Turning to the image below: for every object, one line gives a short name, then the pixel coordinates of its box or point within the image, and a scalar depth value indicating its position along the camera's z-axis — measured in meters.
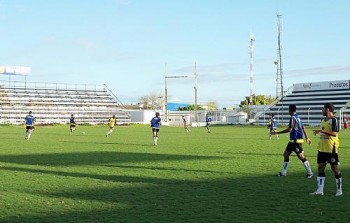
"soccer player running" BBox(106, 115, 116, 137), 40.19
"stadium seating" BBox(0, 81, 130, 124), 78.12
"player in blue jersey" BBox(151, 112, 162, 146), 28.90
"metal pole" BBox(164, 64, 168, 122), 95.26
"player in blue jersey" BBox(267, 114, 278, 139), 34.49
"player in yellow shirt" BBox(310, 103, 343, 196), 10.37
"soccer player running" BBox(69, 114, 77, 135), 43.37
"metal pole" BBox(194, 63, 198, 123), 93.25
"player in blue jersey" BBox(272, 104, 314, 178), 13.44
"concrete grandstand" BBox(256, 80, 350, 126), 83.25
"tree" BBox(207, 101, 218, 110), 167.85
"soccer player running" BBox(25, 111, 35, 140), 34.22
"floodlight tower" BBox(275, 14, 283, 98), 79.50
